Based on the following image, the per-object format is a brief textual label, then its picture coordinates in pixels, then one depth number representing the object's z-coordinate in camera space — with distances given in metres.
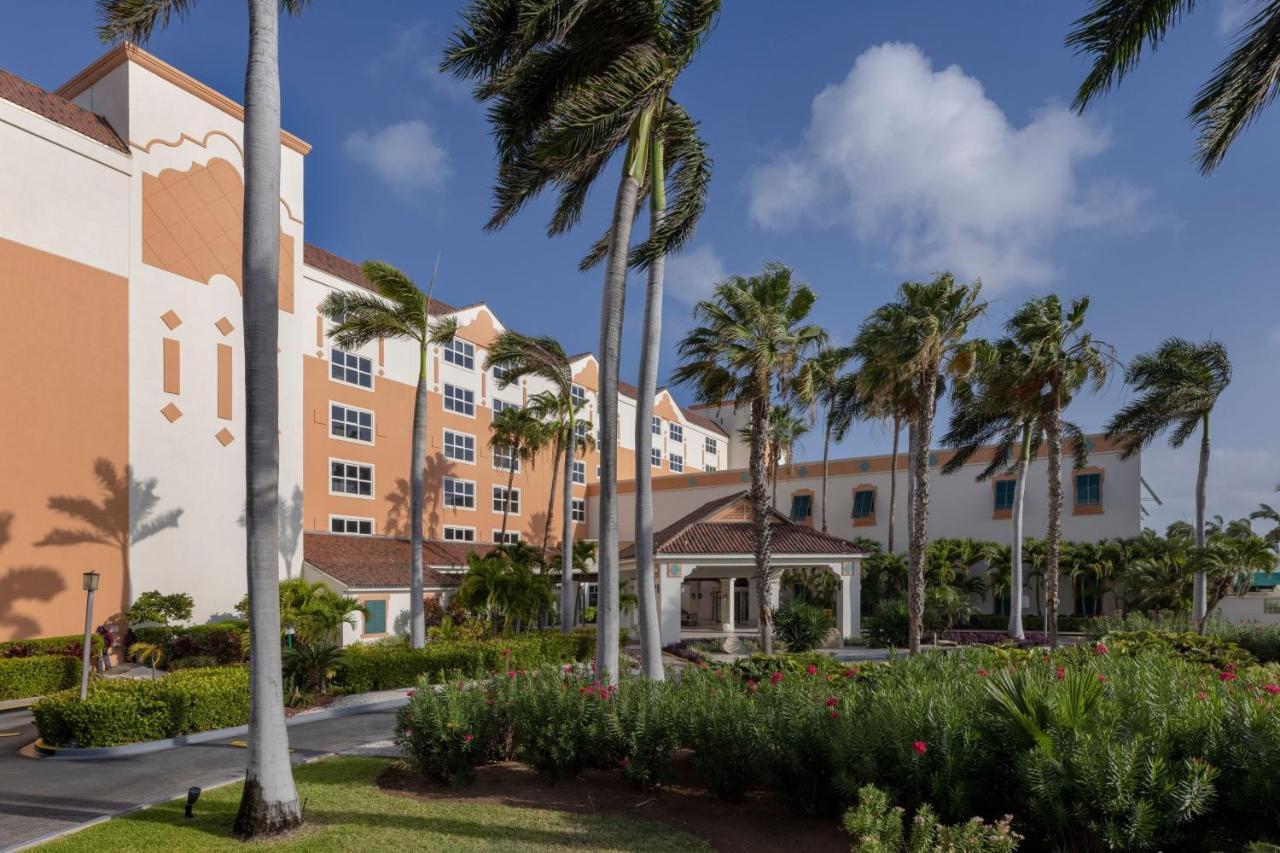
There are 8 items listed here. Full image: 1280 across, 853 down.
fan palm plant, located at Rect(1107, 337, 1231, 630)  28.22
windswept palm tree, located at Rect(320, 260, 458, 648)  21.61
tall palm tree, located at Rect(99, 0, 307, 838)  8.55
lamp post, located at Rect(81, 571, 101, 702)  14.45
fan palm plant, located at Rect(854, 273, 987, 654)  23.42
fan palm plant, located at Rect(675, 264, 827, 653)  21.94
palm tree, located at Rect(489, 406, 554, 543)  36.34
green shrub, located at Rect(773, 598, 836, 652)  27.80
